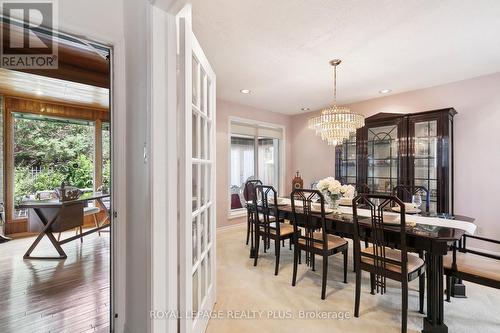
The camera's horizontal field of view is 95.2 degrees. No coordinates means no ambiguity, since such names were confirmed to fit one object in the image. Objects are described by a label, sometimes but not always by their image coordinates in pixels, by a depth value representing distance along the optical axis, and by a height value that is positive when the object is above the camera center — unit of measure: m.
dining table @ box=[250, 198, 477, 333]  1.67 -0.59
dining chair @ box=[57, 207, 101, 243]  3.96 -0.79
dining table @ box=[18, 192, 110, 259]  3.14 -0.70
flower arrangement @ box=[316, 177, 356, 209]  2.66 -0.29
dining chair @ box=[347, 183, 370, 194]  3.75 -0.38
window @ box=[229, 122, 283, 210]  5.00 +0.22
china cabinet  3.19 +0.17
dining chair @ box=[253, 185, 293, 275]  2.79 -0.80
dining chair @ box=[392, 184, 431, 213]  3.31 -0.41
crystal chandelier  2.86 +0.56
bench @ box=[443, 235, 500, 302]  1.66 -0.80
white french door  1.29 -0.12
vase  2.72 -0.45
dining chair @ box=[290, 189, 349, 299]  2.28 -0.78
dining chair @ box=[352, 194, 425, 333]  1.71 -0.77
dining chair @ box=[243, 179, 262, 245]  3.20 -0.62
